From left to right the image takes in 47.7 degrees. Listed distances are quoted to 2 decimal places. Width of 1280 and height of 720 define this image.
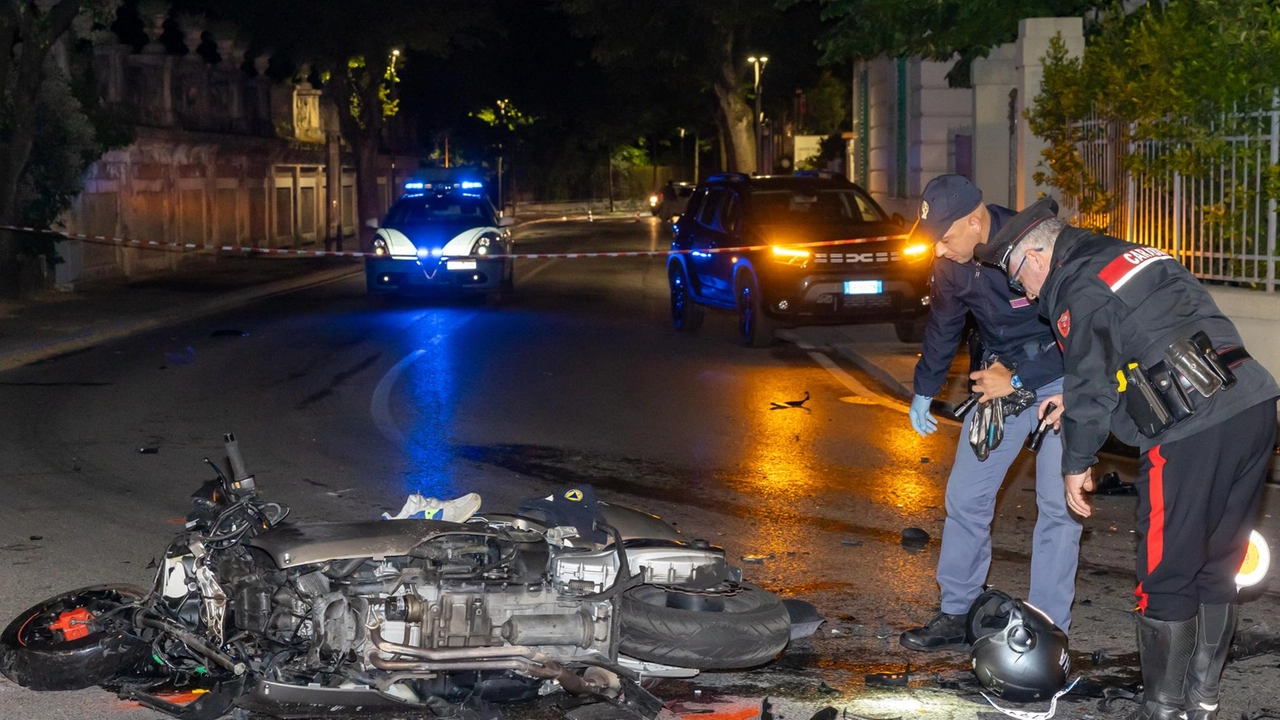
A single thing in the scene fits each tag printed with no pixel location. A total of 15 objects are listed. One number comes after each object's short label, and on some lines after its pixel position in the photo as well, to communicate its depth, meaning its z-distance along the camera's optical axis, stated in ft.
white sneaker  17.60
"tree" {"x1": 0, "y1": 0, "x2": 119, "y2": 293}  65.05
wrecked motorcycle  15.34
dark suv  50.06
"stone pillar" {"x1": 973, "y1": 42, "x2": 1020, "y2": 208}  66.23
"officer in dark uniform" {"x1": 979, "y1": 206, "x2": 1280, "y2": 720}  14.46
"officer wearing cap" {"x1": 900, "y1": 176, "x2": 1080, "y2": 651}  17.61
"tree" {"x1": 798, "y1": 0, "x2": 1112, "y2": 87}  59.93
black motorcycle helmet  16.57
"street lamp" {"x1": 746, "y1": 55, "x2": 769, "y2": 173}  158.71
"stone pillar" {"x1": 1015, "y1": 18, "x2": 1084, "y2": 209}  52.03
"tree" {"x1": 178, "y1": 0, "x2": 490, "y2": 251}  121.80
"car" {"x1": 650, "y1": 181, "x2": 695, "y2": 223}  160.04
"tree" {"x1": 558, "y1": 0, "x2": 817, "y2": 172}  141.79
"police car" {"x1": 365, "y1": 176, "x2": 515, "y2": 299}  67.31
